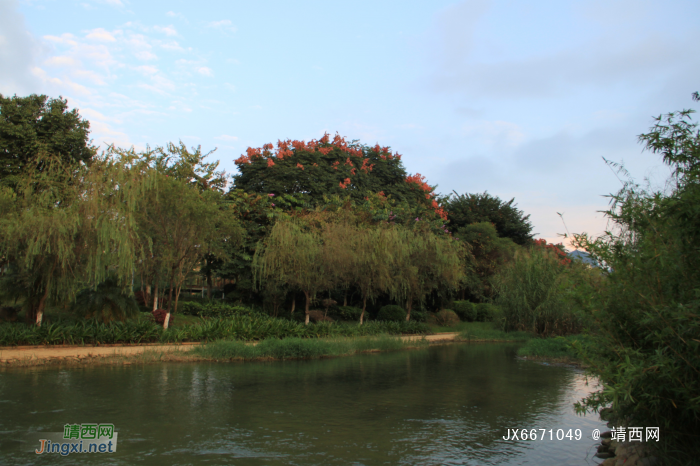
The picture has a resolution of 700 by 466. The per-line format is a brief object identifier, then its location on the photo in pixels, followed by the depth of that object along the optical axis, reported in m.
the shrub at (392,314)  26.39
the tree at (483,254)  33.72
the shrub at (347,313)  26.89
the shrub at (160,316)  19.47
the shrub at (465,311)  30.98
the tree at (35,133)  20.94
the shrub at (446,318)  29.05
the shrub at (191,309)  22.33
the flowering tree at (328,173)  28.39
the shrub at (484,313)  31.32
